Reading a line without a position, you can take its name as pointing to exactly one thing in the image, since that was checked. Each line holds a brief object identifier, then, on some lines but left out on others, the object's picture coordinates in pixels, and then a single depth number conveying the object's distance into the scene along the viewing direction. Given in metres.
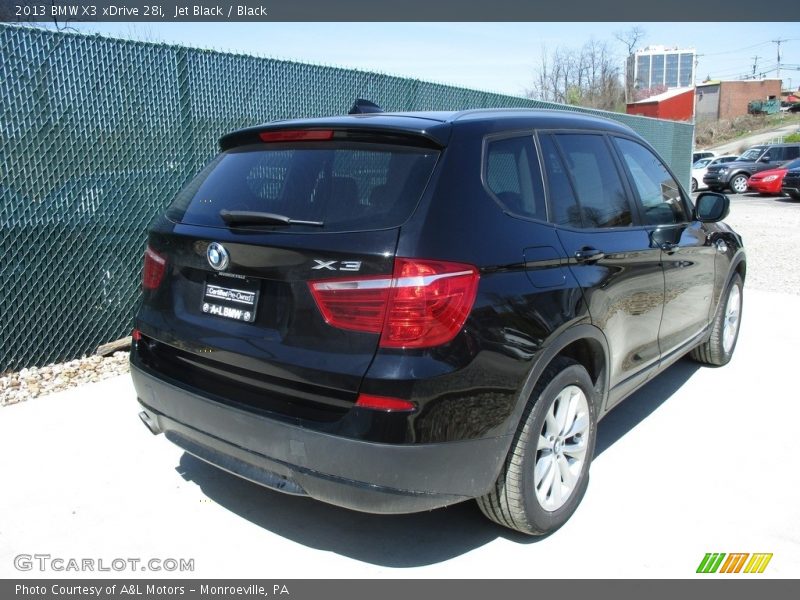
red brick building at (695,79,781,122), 82.00
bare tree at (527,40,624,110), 41.09
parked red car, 23.88
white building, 106.62
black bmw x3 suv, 2.44
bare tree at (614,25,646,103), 61.41
